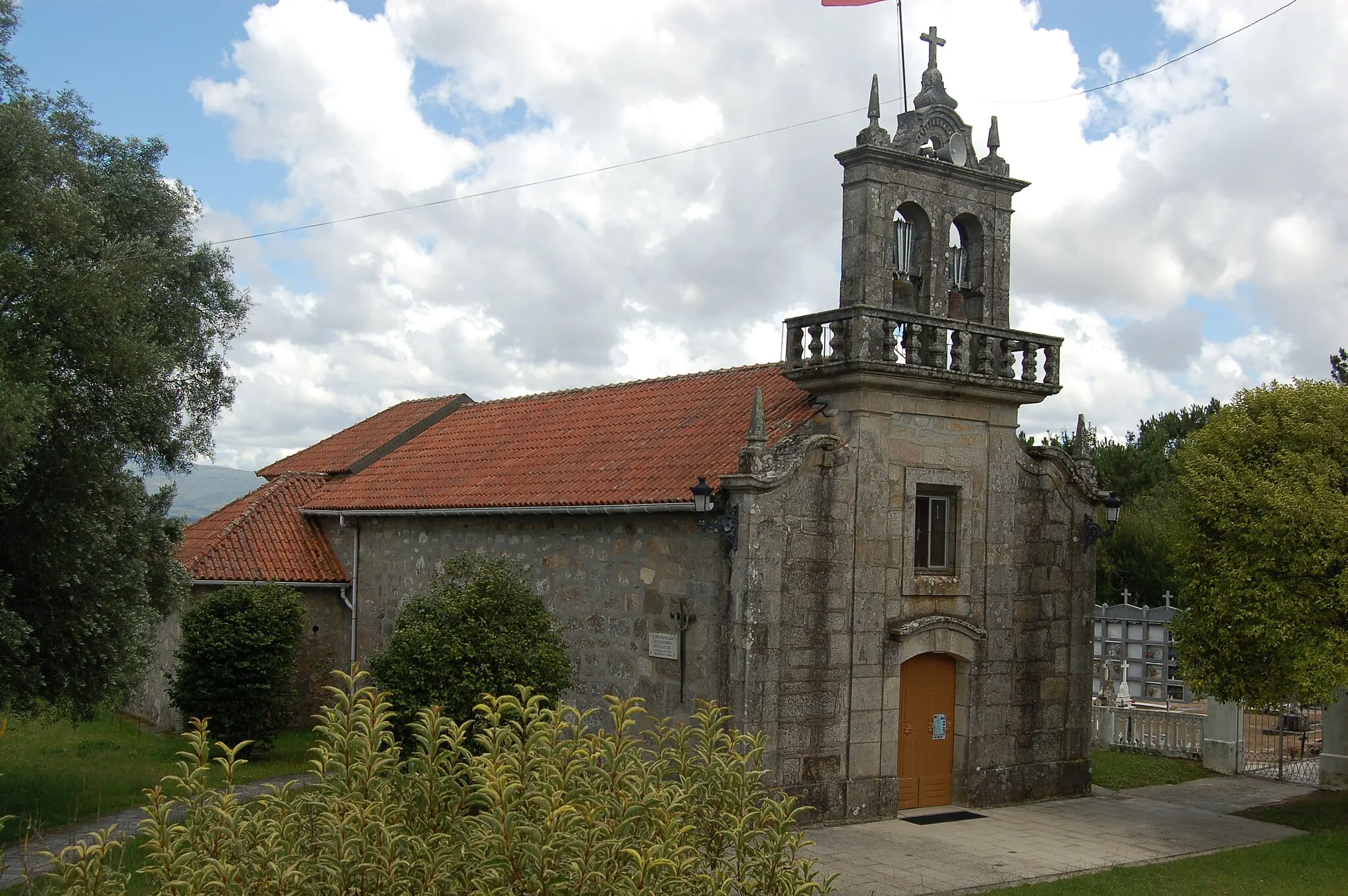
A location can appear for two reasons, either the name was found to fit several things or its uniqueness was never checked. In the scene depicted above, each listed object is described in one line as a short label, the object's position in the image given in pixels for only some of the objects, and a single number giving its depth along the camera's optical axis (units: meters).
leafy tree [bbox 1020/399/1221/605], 35.44
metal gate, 18.89
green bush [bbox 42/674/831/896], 4.93
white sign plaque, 14.93
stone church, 14.14
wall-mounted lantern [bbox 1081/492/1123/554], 16.62
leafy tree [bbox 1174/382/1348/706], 13.77
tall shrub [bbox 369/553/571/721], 13.33
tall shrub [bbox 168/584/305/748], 19.00
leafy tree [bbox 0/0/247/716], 12.11
